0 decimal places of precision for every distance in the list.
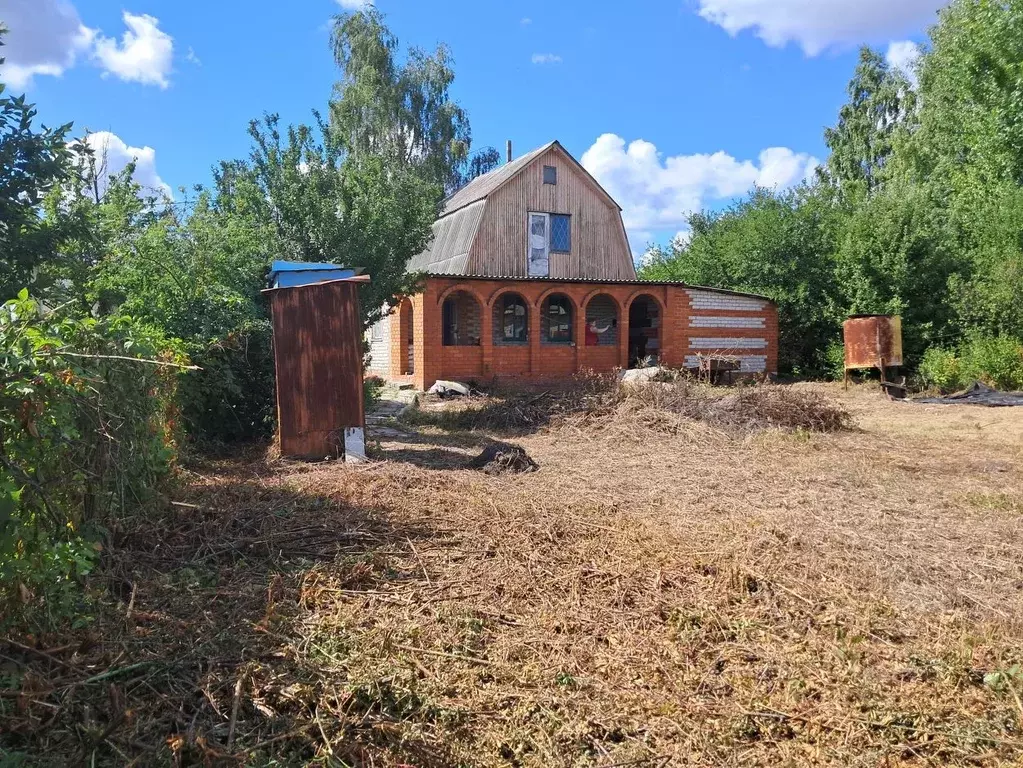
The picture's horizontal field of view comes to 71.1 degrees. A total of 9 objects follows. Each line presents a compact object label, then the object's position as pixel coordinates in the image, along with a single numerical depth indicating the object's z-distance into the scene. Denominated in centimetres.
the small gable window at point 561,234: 2430
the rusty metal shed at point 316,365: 771
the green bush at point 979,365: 1711
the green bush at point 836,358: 2062
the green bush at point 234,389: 806
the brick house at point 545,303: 1920
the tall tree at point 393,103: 2875
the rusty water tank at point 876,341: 1728
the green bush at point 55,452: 243
